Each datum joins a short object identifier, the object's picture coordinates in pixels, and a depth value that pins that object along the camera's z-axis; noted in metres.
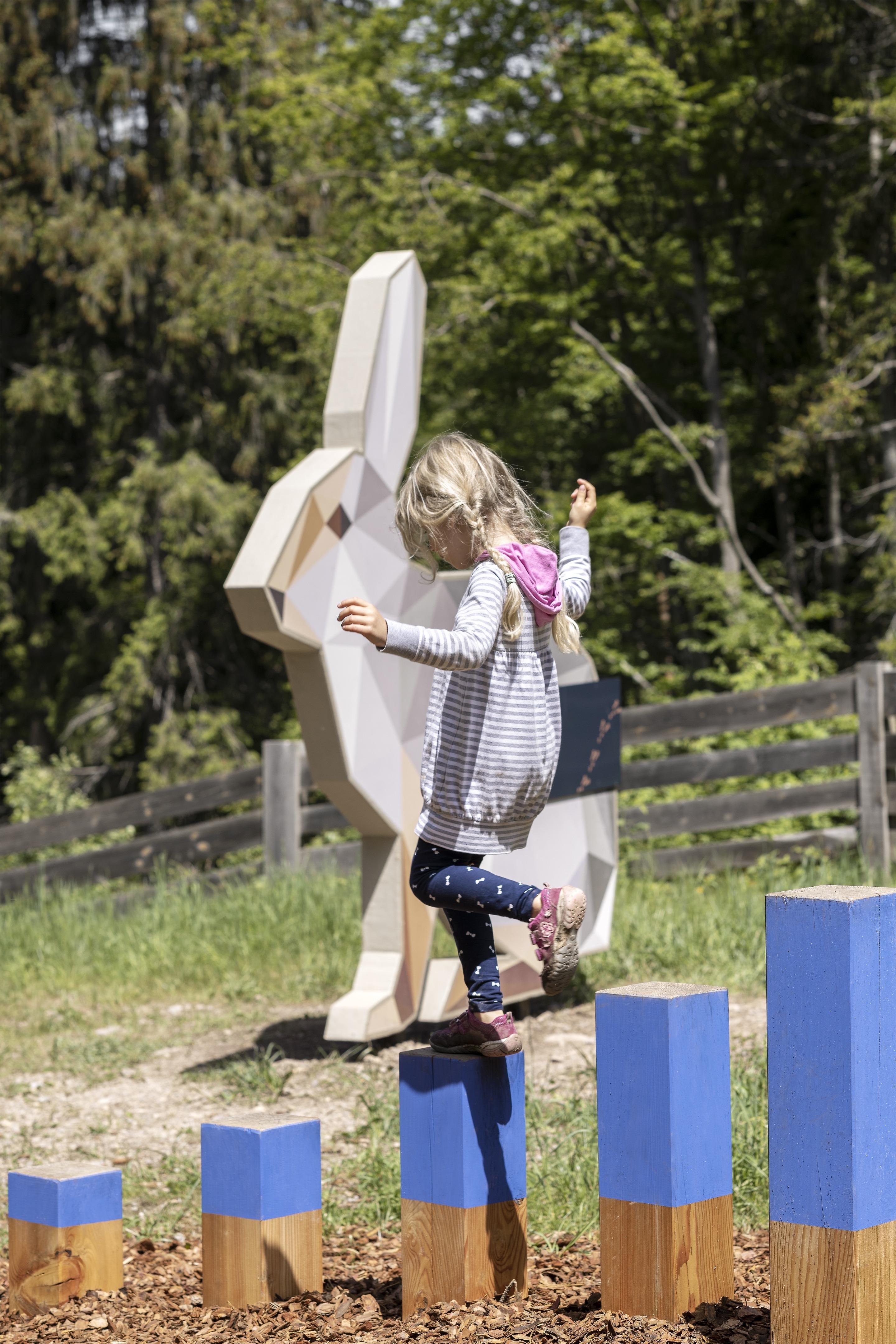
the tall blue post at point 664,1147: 4.59
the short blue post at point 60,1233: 5.63
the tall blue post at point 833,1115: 4.11
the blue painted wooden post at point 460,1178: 5.12
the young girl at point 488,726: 5.30
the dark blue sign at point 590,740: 11.34
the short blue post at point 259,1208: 5.37
